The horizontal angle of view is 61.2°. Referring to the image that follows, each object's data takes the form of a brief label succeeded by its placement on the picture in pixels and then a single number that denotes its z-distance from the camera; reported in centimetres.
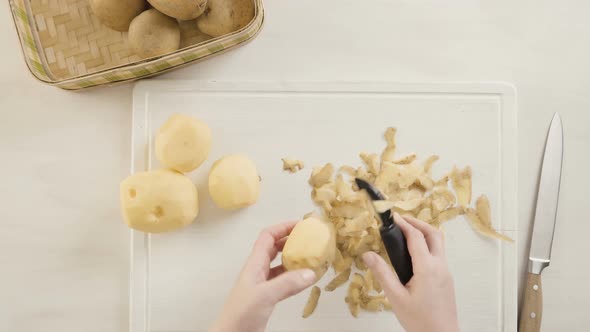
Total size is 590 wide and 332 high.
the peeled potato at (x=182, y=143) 93
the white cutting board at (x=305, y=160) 102
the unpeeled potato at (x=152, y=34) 93
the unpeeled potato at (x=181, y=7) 89
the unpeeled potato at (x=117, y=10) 93
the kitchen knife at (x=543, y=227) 101
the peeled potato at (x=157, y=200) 90
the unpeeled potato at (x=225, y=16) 95
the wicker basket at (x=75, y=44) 100
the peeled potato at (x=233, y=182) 94
